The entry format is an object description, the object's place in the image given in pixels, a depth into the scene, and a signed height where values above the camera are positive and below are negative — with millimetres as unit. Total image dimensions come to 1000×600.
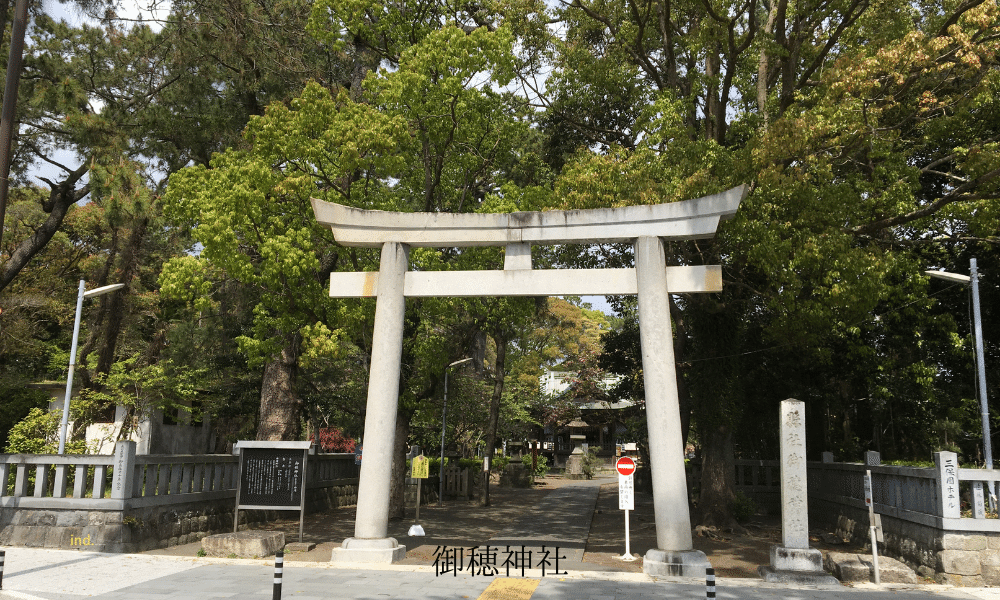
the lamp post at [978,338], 13051 +1957
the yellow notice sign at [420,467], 17922 -1306
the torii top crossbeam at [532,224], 11992 +3640
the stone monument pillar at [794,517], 10492 -1388
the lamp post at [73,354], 13858 +1161
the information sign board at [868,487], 11281 -925
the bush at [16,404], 22875 +67
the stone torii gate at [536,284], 11359 +2518
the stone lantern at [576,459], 41406 -2241
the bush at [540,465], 36344 -2600
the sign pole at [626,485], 12414 -1121
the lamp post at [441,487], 23688 -2401
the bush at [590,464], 41312 -2571
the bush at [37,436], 14641 -681
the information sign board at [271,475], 13453 -1230
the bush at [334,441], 31969 -1220
